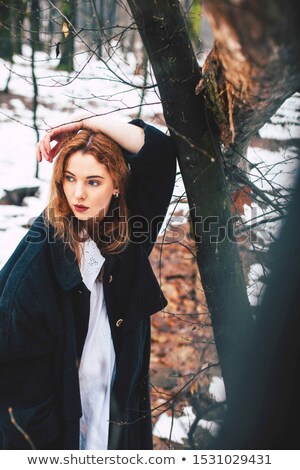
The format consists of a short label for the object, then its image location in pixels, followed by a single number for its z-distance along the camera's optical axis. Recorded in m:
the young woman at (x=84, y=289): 2.36
